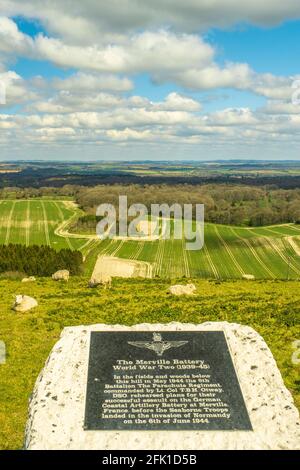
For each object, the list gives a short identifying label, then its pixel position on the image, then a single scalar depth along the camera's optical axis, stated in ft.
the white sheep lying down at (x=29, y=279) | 103.19
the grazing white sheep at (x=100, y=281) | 95.30
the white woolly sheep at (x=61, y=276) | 104.68
